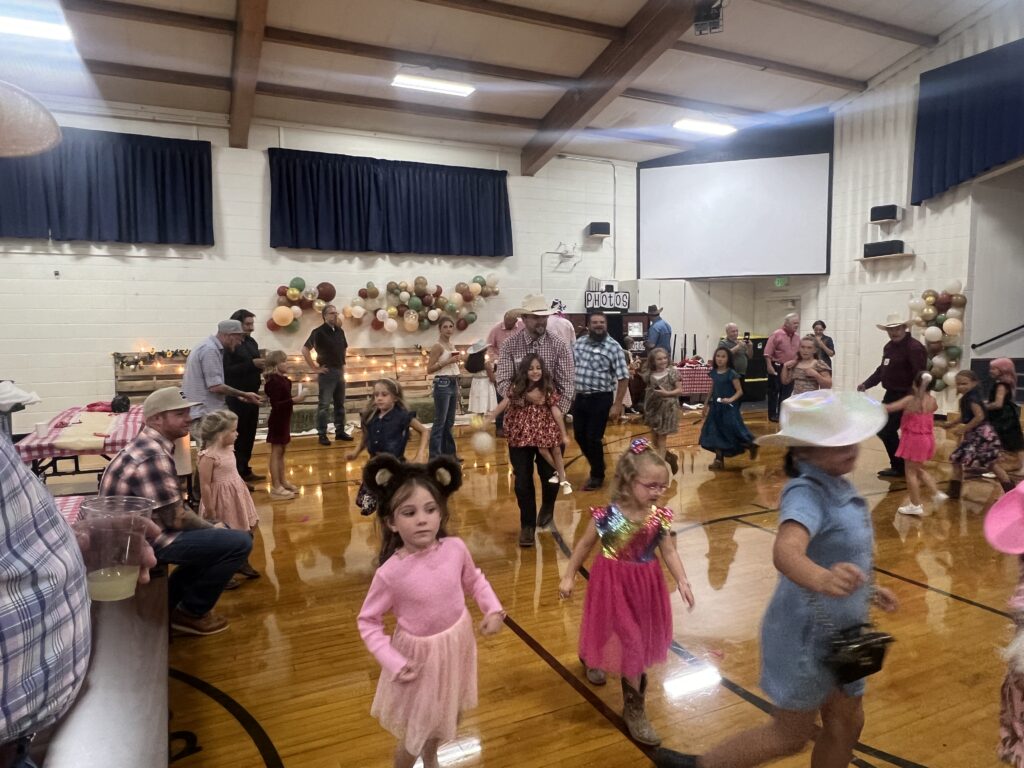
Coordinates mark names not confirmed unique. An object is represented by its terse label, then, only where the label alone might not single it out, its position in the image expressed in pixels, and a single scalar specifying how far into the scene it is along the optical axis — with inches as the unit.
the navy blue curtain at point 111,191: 314.7
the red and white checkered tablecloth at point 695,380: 427.2
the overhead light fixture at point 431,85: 330.6
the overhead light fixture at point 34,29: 258.7
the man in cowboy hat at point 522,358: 167.0
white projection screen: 444.5
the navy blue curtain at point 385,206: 369.7
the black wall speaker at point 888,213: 392.5
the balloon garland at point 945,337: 359.9
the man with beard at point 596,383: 217.6
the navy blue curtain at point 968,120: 320.2
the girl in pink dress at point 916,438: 191.5
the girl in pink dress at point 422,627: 72.7
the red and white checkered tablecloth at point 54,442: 149.6
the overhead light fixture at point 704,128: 414.9
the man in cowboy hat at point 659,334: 386.9
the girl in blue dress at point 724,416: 255.4
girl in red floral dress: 165.2
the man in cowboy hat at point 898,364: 219.9
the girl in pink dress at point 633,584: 91.7
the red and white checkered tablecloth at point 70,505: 121.2
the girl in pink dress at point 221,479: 142.1
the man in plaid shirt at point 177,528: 110.5
